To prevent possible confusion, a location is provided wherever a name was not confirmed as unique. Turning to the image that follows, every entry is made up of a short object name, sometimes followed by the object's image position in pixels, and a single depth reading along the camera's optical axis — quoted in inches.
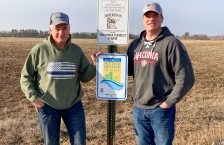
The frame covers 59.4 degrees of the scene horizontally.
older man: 84.0
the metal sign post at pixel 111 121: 93.4
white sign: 86.5
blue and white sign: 87.8
